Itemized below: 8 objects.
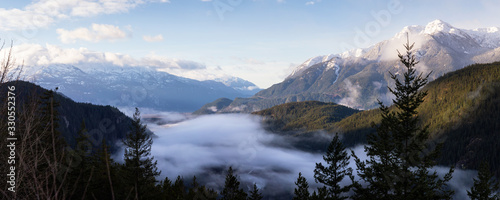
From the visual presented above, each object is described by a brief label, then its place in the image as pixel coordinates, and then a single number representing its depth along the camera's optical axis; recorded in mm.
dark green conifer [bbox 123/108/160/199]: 33812
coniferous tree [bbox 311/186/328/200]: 30264
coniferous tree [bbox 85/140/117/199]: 37525
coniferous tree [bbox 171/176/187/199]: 47356
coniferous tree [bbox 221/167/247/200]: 38750
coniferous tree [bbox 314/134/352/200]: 32688
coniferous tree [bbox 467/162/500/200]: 34719
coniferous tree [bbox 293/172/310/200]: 34312
